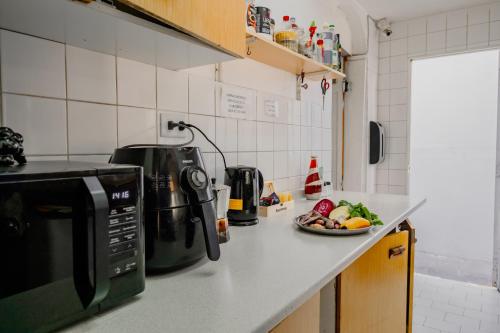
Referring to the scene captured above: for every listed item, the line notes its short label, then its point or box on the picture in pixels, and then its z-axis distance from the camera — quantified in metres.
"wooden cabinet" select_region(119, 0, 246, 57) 0.71
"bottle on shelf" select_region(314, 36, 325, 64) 1.72
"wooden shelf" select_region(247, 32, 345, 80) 1.32
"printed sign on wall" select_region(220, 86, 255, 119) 1.42
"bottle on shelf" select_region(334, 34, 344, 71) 1.86
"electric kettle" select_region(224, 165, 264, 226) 1.17
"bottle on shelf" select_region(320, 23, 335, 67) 1.78
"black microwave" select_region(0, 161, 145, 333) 0.42
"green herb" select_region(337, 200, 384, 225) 1.15
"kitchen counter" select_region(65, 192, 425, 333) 0.52
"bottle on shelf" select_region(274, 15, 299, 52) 1.47
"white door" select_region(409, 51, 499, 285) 2.83
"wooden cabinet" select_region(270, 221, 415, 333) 0.80
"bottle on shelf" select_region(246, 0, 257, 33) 1.22
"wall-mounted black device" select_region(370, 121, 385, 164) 3.12
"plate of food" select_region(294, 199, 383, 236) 1.04
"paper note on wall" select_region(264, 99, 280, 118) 1.71
